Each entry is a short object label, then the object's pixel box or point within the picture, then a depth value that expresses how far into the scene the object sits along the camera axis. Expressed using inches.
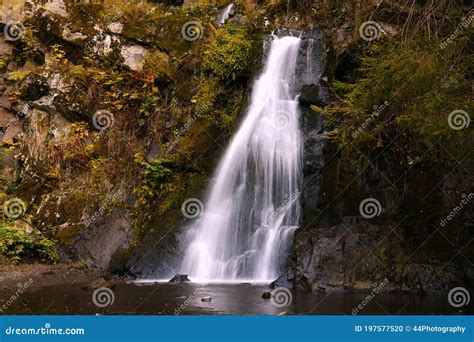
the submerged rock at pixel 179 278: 426.3
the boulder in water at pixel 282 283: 389.5
